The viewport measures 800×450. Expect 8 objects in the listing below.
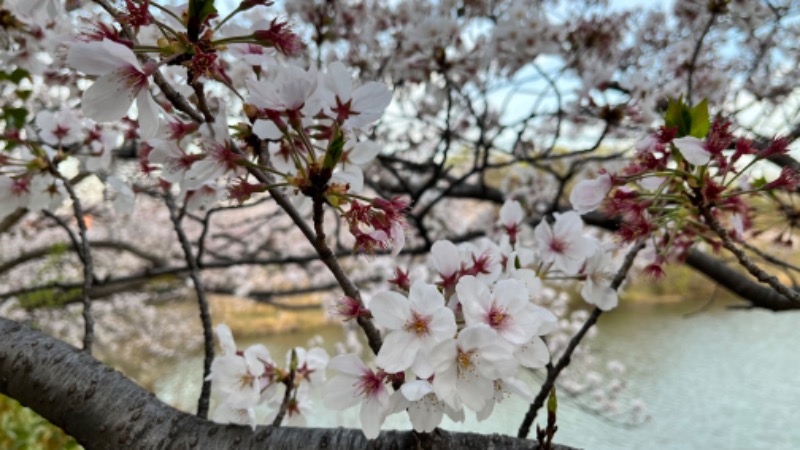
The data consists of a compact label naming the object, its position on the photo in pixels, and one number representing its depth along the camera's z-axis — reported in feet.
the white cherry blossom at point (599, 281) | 1.92
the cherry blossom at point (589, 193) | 1.62
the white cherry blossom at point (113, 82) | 1.06
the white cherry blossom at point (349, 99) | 1.24
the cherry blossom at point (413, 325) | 1.15
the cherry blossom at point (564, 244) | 1.84
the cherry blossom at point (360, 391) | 1.25
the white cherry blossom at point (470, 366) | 1.10
